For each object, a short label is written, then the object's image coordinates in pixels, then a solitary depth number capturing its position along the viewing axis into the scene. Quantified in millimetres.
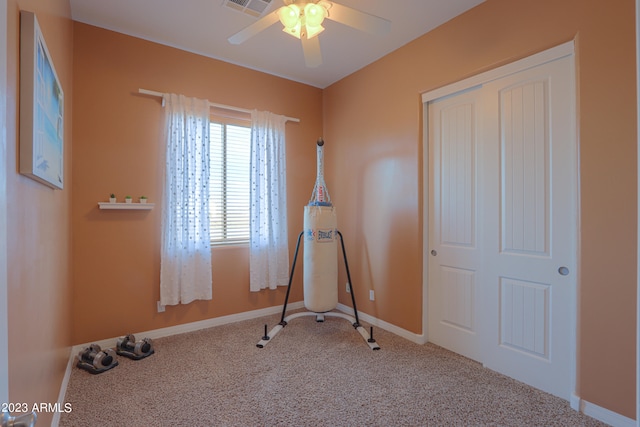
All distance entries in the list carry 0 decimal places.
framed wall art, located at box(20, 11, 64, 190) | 1206
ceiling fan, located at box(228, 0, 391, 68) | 1947
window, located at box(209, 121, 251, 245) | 3535
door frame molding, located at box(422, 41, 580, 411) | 2096
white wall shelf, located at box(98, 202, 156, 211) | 2838
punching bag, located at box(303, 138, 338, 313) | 3260
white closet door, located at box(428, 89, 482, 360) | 2744
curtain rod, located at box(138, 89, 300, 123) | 3057
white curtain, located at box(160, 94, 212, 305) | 3154
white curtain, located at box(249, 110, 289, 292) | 3674
